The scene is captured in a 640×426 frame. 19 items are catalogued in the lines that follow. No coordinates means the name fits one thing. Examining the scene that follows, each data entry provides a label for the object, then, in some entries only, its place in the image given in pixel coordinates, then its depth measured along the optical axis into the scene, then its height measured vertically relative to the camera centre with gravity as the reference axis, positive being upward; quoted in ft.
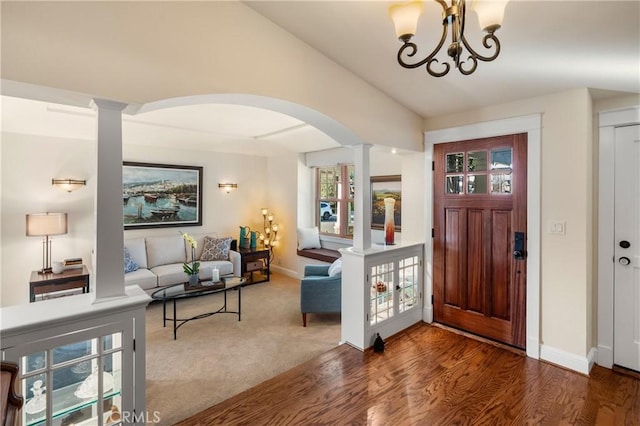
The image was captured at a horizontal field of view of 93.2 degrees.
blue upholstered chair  11.80 -3.23
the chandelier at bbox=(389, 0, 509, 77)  4.22 +2.83
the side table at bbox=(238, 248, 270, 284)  17.66 -3.04
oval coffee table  11.70 -3.12
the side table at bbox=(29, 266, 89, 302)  11.37 -2.67
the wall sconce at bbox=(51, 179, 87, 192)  13.38 +1.31
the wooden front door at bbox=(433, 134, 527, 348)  9.47 -0.80
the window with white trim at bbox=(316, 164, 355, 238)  18.17 +0.80
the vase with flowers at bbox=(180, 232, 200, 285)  12.34 -2.48
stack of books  12.99 -2.19
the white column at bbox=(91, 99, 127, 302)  5.31 +0.19
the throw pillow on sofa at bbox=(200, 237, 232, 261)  16.97 -2.06
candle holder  20.29 -1.36
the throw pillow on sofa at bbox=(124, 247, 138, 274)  14.20 -2.42
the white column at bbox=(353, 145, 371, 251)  9.87 +0.48
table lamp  12.07 -0.60
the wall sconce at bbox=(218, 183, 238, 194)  18.95 +1.66
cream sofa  14.01 -2.62
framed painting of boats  15.76 +0.97
